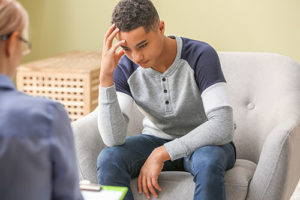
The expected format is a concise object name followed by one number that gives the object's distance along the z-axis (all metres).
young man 2.44
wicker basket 3.80
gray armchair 2.47
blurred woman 1.42
